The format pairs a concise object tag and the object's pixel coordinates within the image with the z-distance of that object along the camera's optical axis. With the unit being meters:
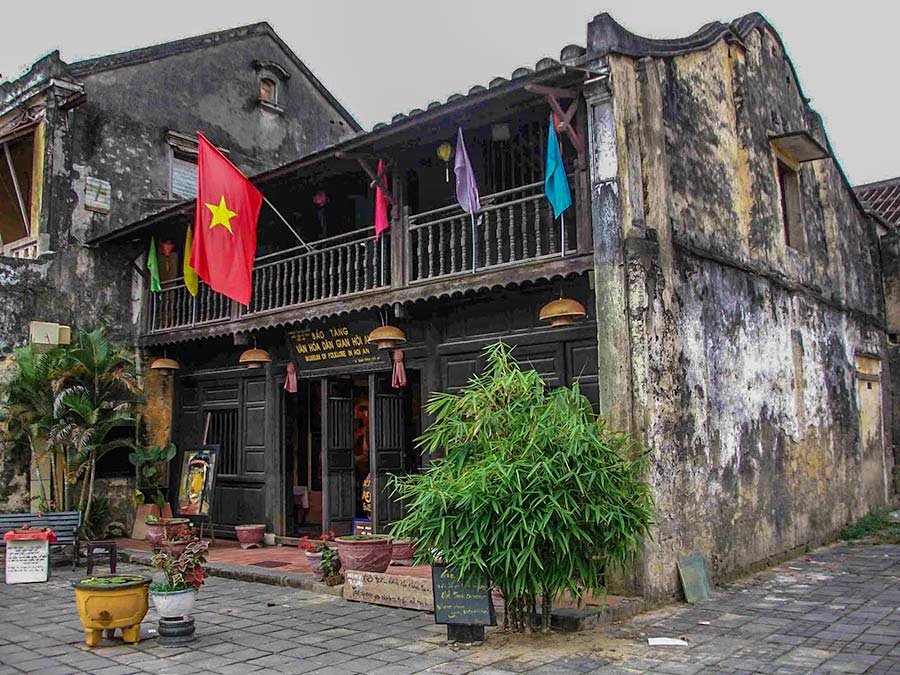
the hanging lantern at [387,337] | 10.01
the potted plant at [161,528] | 10.59
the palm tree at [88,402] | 11.41
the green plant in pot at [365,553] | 8.16
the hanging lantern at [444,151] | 9.45
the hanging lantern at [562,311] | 8.17
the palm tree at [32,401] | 11.52
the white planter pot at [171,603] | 6.53
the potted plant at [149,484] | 12.50
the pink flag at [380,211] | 9.80
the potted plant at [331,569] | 8.61
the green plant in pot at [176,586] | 6.54
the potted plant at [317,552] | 8.80
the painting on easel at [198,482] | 12.12
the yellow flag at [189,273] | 12.03
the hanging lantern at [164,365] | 13.19
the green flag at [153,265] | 12.95
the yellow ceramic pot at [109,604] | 6.31
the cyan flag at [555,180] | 8.01
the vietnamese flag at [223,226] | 10.05
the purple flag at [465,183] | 8.62
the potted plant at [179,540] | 7.50
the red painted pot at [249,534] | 11.66
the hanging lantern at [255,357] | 11.88
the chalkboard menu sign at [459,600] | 6.15
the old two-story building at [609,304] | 7.98
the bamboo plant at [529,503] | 6.00
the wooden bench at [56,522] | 10.54
